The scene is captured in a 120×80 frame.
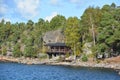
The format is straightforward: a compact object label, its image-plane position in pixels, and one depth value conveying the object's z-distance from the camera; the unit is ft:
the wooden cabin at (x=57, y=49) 340.00
